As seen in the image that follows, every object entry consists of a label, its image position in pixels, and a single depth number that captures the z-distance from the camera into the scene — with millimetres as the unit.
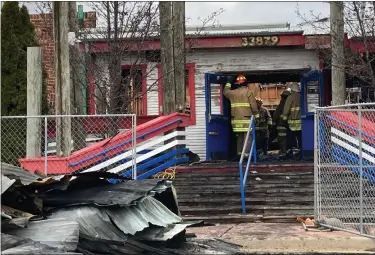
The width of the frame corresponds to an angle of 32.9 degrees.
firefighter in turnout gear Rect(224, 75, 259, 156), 13977
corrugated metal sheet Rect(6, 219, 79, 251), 6173
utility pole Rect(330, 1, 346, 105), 13703
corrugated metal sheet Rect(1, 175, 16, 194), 6424
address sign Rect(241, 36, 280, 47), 15750
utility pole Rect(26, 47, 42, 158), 11594
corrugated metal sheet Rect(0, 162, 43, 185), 7125
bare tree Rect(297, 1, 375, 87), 13367
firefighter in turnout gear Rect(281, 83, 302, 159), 15031
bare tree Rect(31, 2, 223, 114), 14305
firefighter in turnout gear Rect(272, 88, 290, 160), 15195
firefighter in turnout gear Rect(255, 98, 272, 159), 15830
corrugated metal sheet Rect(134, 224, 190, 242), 7285
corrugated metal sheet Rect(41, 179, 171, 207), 7324
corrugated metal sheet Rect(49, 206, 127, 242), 6840
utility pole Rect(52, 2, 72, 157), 11633
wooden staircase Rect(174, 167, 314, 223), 10906
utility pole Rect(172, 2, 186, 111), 13727
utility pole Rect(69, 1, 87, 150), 13617
